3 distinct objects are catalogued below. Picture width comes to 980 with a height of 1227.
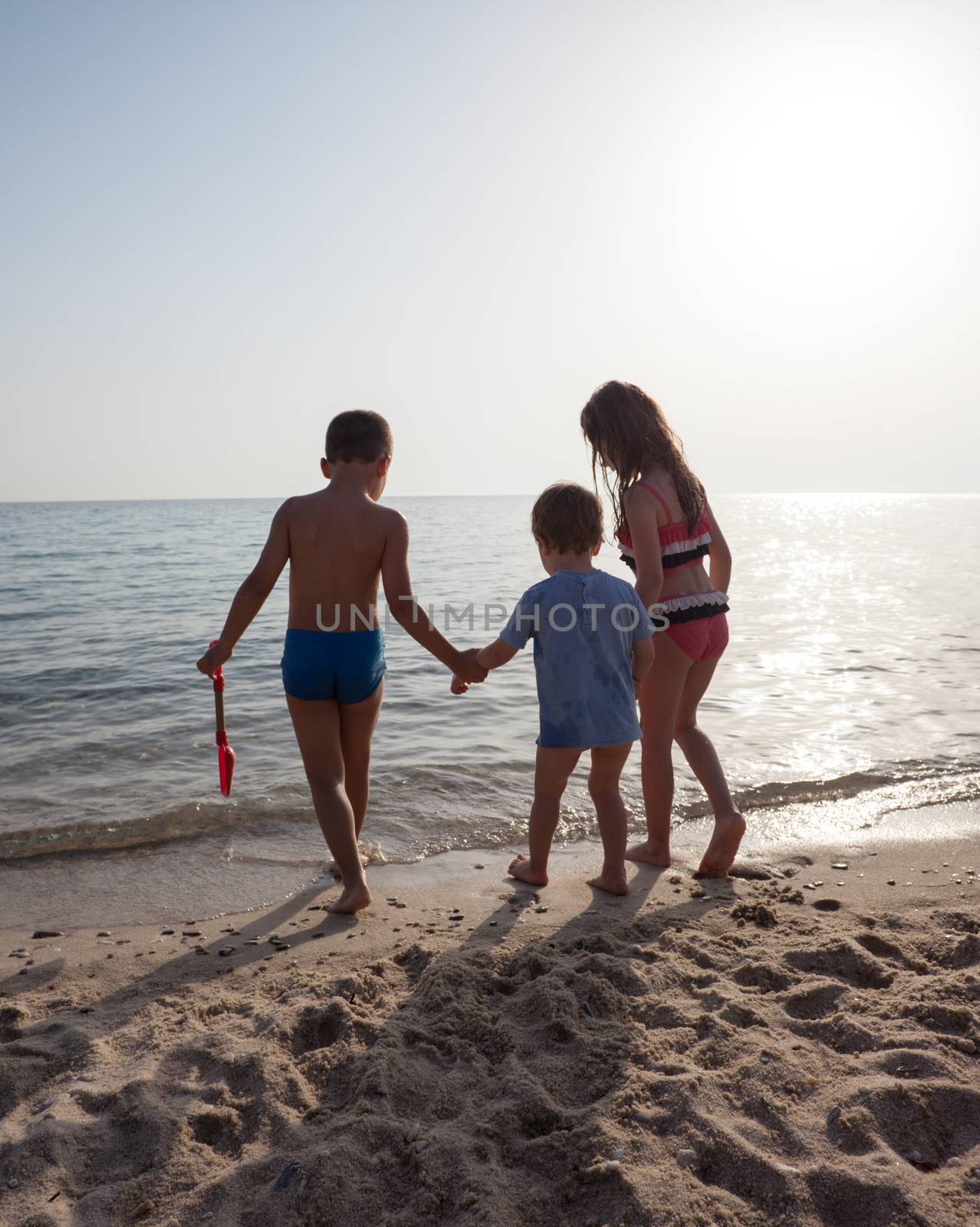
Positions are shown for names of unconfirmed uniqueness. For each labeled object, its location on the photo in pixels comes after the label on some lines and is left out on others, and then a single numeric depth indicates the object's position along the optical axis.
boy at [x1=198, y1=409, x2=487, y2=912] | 3.55
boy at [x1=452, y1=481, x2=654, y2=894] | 3.35
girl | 3.55
